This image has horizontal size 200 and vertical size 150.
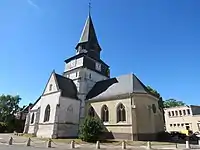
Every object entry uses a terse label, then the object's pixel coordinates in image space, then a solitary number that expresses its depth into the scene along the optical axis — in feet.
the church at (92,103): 71.36
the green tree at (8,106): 152.94
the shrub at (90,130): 63.16
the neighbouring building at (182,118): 139.95
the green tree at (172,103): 214.07
